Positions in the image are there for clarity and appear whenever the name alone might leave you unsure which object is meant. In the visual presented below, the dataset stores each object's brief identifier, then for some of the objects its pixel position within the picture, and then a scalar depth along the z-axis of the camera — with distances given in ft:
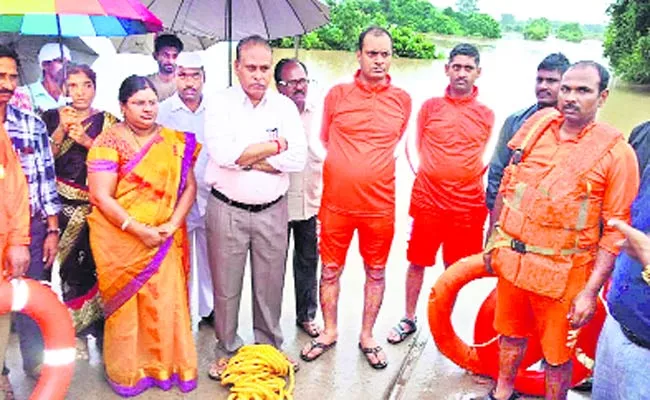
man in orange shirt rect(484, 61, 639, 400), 8.30
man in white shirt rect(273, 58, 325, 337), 11.68
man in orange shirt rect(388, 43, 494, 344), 11.79
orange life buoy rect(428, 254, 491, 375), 10.80
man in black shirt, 11.10
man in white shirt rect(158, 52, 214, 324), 11.77
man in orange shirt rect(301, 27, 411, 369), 11.09
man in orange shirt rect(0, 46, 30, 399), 8.76
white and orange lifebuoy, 8.90
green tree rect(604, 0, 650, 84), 58.29
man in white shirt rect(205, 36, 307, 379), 10.25
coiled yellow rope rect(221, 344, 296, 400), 10.31
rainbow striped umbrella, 9.11
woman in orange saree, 9.88
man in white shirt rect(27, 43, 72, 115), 12.14
